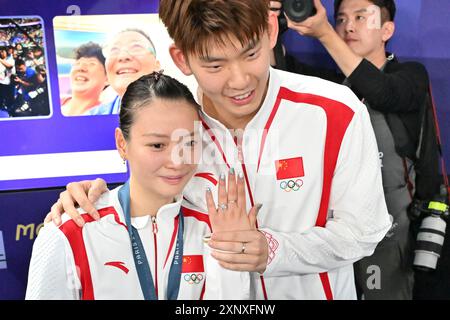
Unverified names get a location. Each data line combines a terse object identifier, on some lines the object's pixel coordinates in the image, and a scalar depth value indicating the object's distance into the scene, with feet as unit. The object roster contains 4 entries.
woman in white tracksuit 3.33
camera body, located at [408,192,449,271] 4.70
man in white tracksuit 3.38
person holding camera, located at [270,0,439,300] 4.35
